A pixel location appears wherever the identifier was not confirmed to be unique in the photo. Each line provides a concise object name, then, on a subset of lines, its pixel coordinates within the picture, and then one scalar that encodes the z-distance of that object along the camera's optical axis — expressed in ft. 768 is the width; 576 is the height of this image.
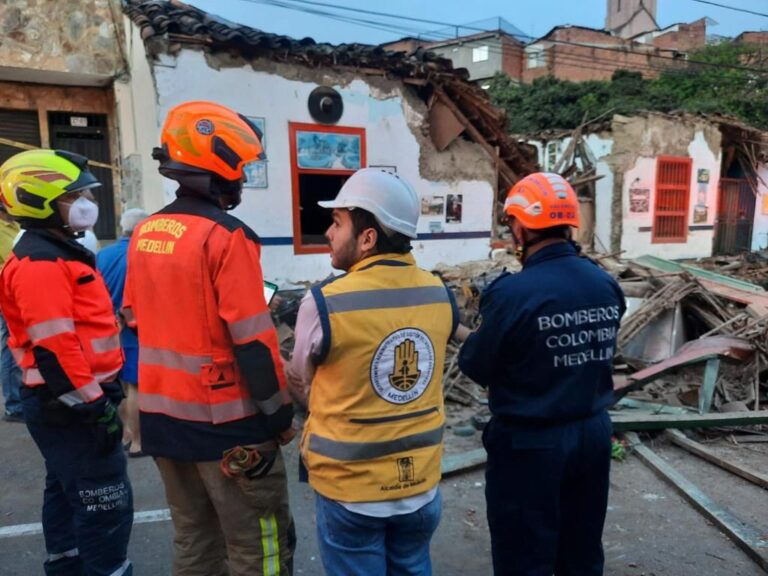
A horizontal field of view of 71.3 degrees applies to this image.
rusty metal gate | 58.80
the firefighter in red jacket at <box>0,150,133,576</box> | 7.06
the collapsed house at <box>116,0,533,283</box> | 22.48
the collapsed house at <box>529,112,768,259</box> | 48.67
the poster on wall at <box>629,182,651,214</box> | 49.11
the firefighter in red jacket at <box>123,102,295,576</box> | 6.12
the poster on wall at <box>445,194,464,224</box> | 29.96
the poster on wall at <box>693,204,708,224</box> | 53.36
